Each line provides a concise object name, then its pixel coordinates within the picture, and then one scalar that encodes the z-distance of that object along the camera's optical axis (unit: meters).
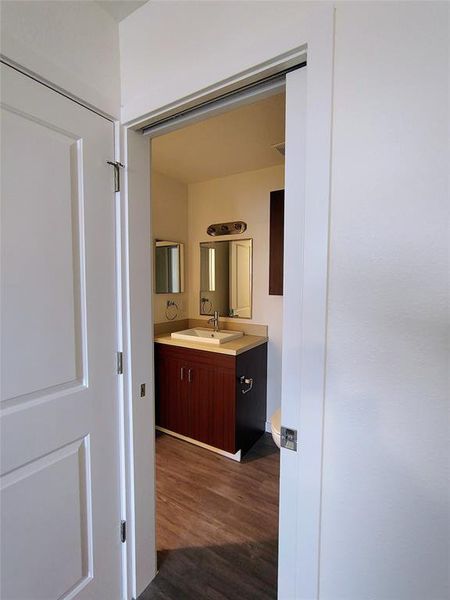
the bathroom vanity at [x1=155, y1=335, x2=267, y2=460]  2.21
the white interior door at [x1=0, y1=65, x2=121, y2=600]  0.84
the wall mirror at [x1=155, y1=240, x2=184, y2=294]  2.85
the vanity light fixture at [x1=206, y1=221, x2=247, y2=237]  2.75
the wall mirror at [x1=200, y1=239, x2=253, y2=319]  2.76
